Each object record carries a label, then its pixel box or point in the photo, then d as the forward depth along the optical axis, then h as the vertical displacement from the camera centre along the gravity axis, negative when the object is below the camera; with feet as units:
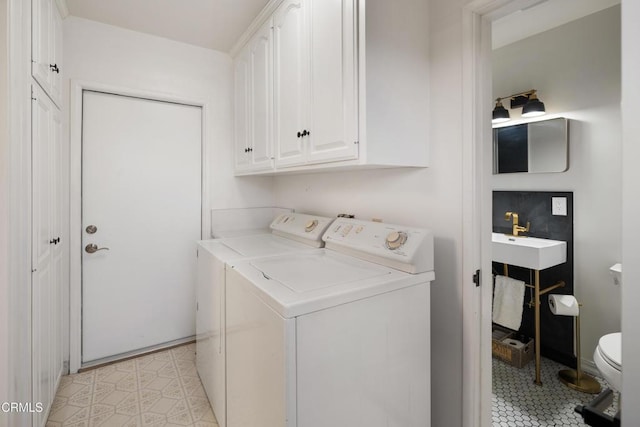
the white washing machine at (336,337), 3.14 -1.35
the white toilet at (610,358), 4.57 -2.14
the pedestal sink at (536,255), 6.63 -0.87
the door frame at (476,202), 4.24 +0.18
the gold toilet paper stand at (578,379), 6.53 -3.51
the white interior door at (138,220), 7.34 -0.12
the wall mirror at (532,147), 7.30 +1.70
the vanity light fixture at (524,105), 7.59 +2.74
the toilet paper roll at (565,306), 6.59 -1.88
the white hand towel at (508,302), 7.46 -2.08
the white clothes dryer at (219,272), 5.19 -1.01
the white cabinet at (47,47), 4.50 +2.73
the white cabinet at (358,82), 4.09 +1.90
